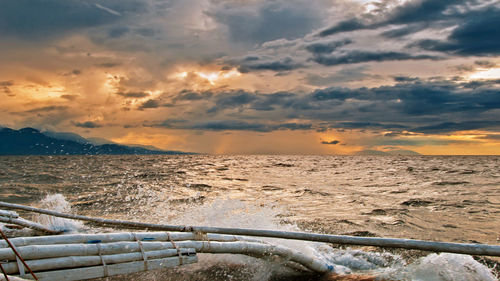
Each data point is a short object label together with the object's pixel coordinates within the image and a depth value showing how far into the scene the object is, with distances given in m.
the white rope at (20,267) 3.36
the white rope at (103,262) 3.82
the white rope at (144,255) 4.10
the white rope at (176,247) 4.34
